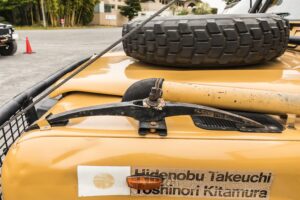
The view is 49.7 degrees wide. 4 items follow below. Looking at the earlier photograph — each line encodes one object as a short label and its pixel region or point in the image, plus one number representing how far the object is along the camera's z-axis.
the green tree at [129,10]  41.84
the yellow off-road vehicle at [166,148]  0.88
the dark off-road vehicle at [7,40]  10.49
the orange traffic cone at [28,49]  11.94
